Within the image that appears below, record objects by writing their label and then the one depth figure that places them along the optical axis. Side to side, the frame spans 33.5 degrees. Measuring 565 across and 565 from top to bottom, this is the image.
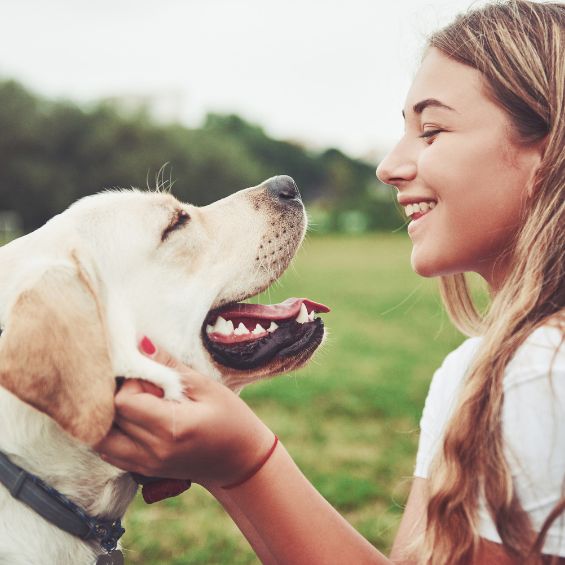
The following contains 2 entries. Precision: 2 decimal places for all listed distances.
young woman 0.56
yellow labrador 0.55
